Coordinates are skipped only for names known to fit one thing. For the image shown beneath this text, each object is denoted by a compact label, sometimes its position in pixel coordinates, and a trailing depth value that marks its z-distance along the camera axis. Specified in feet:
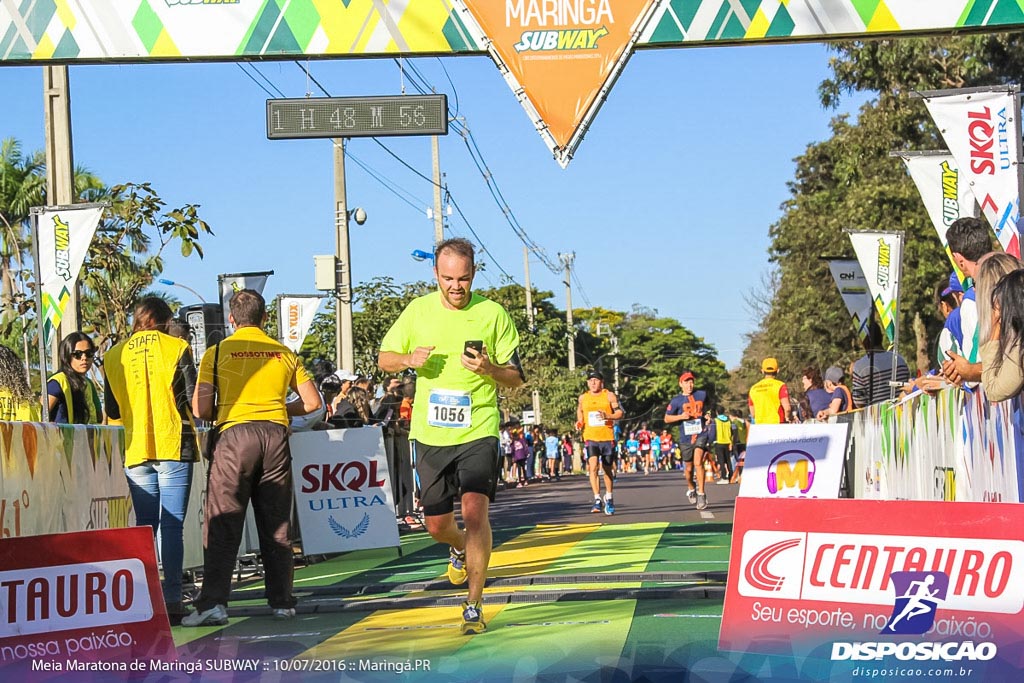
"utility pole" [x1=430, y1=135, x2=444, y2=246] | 122.72
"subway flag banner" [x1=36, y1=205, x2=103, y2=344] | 43.42
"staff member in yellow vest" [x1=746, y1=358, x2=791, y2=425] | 59.06
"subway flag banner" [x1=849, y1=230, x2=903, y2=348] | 60.49
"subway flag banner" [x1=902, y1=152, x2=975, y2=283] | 44.70
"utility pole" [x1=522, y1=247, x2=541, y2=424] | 194.43
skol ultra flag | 33.83
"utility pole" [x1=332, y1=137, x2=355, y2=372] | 81.87
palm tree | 104.47
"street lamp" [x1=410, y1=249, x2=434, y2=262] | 108.27
